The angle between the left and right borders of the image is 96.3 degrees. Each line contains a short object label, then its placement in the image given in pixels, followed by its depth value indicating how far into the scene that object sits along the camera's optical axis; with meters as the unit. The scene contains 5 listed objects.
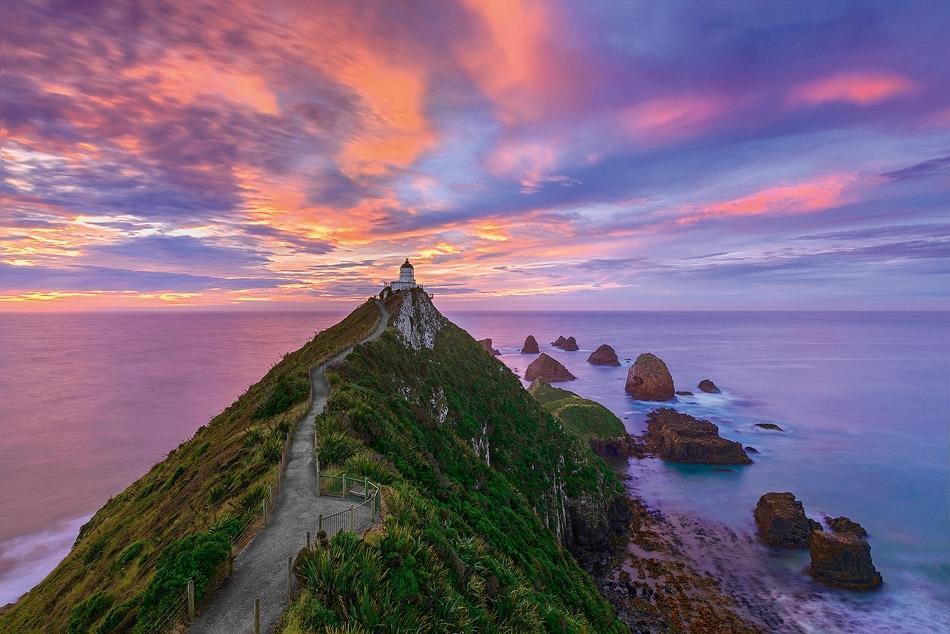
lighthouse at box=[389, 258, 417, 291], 76.56
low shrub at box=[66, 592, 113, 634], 13.42
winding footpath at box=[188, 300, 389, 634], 10.71
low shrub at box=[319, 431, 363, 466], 20.11
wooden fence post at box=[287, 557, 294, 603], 11.02
